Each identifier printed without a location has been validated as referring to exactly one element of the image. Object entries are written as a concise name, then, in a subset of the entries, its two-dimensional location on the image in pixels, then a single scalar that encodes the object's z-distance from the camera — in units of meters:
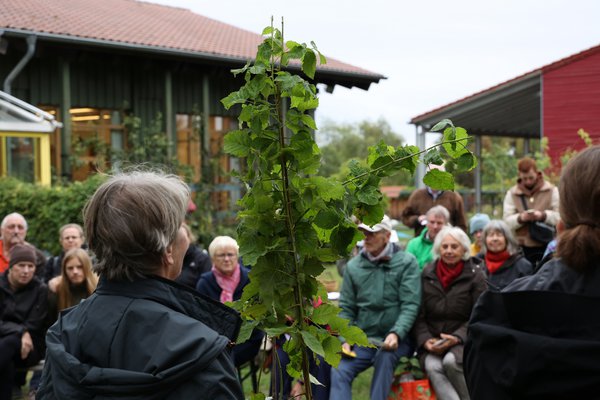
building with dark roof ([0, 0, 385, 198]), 14.94
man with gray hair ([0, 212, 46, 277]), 7.86
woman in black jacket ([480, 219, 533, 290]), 6.38
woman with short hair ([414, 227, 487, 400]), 5.91
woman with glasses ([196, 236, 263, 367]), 6.44
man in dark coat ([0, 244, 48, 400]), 6.35
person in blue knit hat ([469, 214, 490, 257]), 7.89
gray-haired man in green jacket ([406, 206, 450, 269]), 7.34
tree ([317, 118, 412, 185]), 59.71
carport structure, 17.92
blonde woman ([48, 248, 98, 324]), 6.59
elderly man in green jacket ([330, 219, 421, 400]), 6.05
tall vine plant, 2.12
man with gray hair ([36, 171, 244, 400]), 1.91
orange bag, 5.95
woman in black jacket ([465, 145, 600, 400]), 1.96
